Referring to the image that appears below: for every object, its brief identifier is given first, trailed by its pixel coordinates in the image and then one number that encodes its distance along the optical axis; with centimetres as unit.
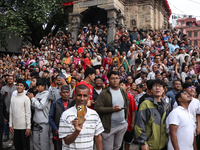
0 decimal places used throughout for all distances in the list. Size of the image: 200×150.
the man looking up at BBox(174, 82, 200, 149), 387
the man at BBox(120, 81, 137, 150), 427
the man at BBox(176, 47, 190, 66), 949
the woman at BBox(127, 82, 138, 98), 579
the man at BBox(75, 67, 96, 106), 411
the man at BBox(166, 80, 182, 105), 486
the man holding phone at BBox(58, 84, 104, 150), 210
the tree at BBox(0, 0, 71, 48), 1518
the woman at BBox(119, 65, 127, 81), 780
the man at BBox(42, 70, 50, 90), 734
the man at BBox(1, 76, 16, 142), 591
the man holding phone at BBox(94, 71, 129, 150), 347
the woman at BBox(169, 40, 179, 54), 1113
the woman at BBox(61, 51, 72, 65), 1031
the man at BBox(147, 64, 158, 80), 735
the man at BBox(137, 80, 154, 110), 425
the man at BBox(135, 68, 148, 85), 707
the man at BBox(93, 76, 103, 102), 438
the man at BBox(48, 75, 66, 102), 429
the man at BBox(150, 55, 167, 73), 814
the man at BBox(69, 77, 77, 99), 616
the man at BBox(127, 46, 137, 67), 993
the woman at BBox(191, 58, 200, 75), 856
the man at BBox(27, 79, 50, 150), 396
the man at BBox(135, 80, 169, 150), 291
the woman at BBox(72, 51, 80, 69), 1006
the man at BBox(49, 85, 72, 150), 356
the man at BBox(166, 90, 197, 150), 277
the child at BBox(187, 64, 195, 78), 788
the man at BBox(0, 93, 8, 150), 436
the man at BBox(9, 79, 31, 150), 419
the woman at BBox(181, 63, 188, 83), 771
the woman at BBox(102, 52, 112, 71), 986
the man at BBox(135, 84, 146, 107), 541
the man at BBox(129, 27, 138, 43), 1300
